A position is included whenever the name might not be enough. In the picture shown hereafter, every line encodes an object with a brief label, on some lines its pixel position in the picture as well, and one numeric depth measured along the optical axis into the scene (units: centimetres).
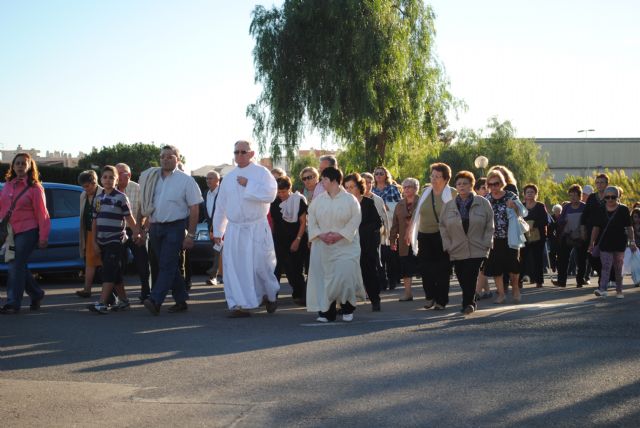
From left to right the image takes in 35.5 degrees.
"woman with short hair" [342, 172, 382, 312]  1241
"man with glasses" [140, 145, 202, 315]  1195
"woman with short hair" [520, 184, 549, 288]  1680
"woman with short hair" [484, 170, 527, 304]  1359
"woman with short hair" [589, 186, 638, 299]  1474
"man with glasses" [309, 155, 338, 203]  1306
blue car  1691
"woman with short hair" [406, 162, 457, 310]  1261
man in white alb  1178
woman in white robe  1120
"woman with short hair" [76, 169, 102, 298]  1411
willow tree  3709
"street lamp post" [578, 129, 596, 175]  10831
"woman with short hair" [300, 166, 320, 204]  1395
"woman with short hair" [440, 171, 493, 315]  1188
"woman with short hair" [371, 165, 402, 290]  1606
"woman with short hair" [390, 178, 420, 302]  1418
